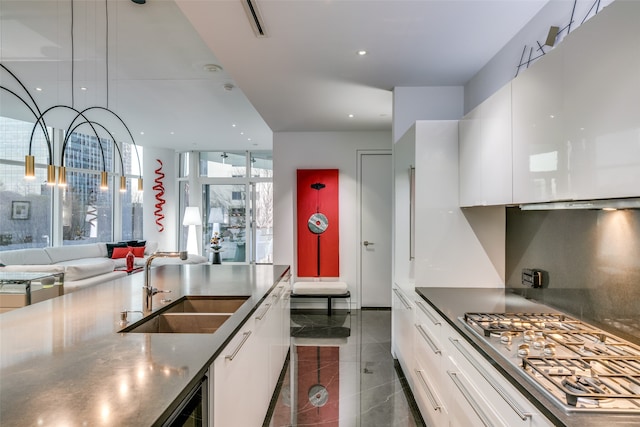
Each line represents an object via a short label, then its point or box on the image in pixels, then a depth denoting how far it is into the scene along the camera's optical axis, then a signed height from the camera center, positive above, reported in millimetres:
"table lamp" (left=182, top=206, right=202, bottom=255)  8625 -126
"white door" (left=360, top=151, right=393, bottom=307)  5523 -173
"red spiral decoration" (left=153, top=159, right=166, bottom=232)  8734 +497
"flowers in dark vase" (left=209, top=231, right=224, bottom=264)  8414 -761
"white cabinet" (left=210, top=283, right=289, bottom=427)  1441 -788
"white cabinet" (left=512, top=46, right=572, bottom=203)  1467 +372
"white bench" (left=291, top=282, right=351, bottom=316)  5161 -1067
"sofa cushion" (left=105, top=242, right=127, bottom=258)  7770 -633
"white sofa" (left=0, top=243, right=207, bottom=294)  4832 -755
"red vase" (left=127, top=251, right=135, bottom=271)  3662 -454
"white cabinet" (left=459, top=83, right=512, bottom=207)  1929 +389
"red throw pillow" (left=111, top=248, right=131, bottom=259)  7641 -769
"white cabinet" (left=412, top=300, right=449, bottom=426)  1991 -931
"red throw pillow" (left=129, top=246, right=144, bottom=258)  7848 -747
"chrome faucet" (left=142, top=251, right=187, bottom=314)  1922 -387
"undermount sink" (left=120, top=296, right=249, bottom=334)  1897 -570
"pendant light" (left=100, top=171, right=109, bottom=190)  3244 +341
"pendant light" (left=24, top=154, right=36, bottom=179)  2377 +333
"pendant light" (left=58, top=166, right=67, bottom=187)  2712 +305
